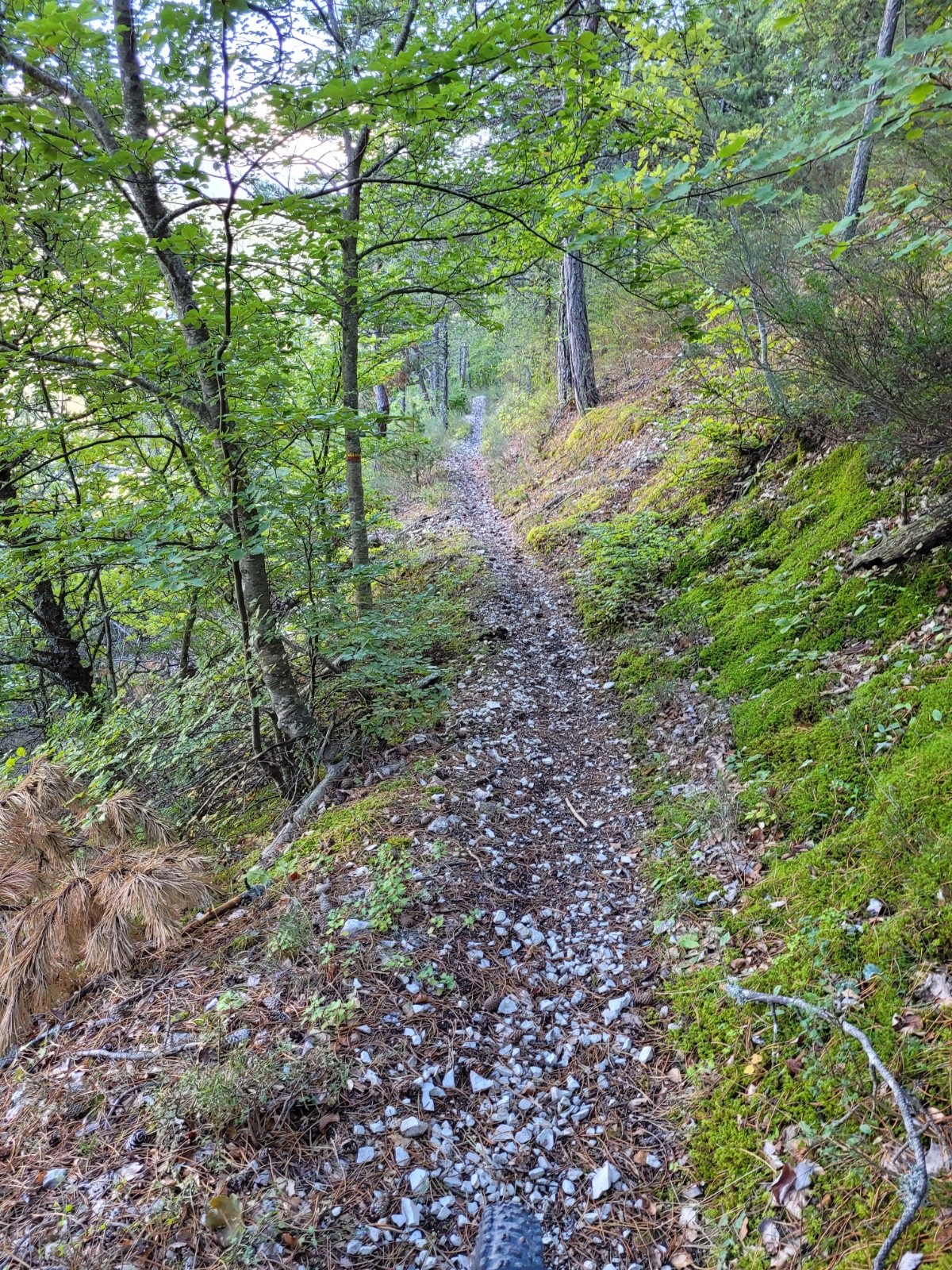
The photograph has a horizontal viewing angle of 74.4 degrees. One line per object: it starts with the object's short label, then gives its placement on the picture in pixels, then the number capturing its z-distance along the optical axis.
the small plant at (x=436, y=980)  3.46
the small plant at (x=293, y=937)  3.65
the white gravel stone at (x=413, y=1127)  2.79
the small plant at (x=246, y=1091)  2.70
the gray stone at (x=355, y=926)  3.74
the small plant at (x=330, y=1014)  3.18
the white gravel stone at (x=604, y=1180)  2.60
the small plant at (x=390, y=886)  3.81
